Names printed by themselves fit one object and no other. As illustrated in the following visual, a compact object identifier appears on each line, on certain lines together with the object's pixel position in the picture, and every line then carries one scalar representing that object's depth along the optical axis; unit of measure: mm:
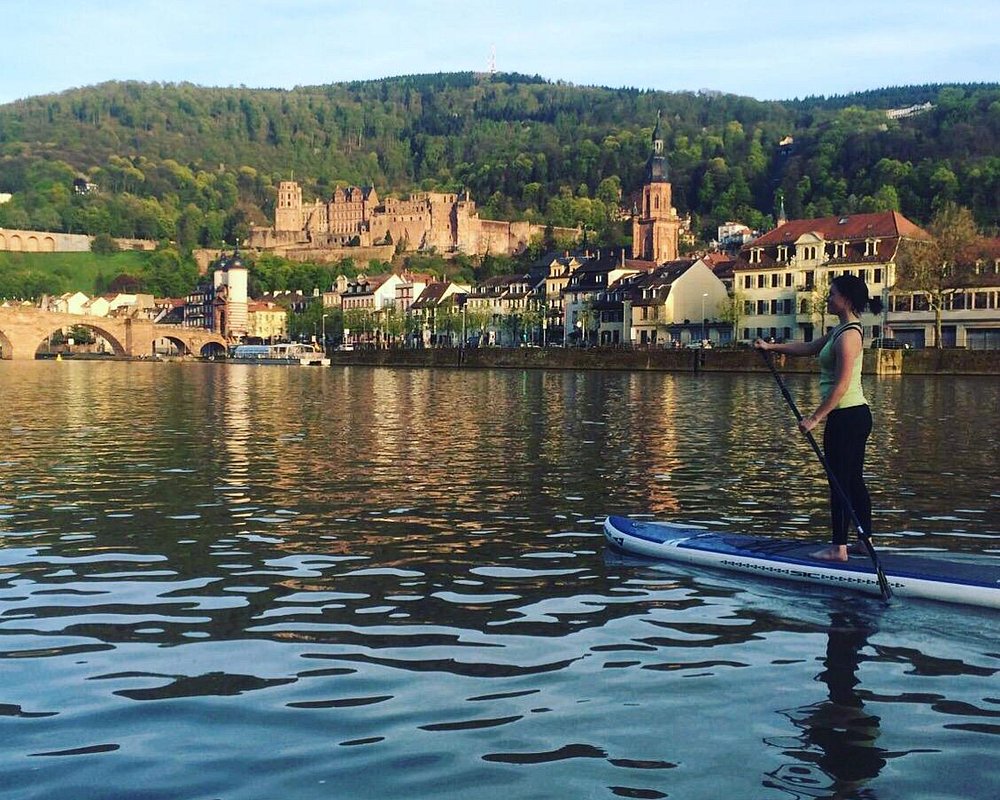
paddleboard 11625
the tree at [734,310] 105625
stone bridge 154750
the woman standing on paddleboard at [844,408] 11938
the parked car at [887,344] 90000
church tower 187500
